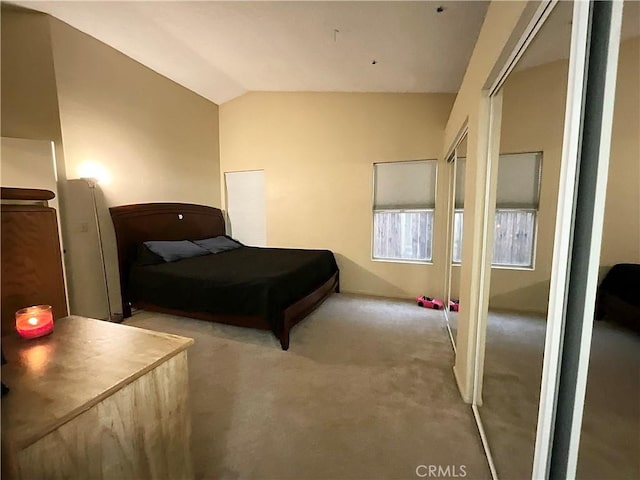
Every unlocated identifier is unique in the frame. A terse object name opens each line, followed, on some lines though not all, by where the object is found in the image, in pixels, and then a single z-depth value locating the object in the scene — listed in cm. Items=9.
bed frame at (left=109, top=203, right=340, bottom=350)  286
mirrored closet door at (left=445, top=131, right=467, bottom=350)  292
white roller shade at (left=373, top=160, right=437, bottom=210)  407
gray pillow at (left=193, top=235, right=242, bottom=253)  442
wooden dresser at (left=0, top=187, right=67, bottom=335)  104
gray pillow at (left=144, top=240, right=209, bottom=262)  369
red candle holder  110
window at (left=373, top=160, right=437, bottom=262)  410
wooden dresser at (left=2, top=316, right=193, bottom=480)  75
